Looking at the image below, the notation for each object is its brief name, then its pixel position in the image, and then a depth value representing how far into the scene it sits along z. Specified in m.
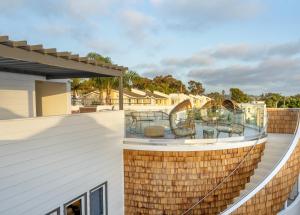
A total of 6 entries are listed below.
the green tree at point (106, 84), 31.81
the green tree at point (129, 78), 35.38
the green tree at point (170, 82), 68.31
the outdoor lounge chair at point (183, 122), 9.09
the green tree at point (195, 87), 74.25
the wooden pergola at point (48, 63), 4.75
